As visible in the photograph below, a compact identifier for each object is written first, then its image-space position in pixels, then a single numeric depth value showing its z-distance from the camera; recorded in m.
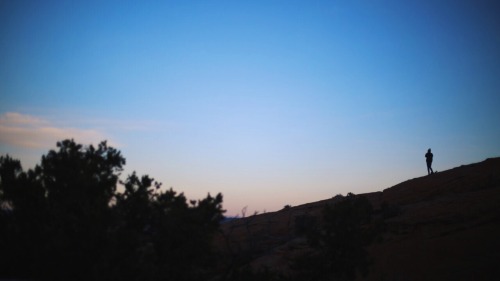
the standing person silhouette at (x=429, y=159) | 28.65
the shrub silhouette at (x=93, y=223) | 9.15
